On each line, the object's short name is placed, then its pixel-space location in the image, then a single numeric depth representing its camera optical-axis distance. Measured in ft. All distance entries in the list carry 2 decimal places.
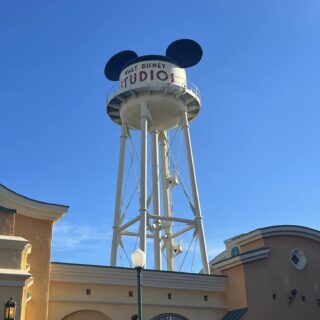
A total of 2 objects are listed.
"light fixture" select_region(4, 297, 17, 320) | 36.22
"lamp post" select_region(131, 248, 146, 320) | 33.22
